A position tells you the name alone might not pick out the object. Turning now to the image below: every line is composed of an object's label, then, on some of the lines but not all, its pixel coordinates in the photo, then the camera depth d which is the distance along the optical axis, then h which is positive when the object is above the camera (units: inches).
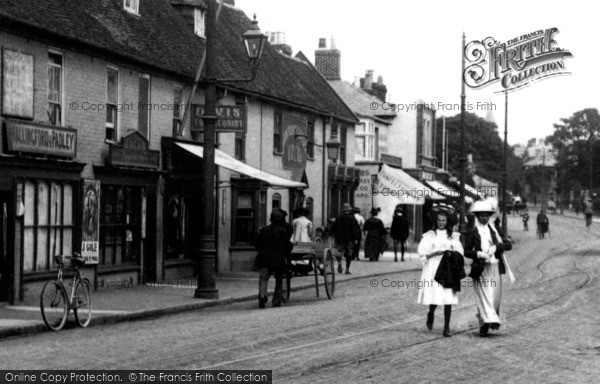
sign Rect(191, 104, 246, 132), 898.7 +84.8
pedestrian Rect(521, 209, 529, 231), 2962.6 +2.3
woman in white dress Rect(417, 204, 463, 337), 583.5 -20.1
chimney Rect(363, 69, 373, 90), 2543.1 +337.3
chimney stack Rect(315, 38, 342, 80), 2154.3 +324.6
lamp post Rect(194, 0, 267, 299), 821.2 +27.0
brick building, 782.5 +66.5
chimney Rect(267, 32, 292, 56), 1824.6 +306.2
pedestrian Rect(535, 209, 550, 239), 2460.6 -4.6
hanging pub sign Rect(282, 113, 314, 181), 1416.1 +102.4
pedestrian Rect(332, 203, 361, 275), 1192.8 -13.7
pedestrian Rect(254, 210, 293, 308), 764.0 -22.2
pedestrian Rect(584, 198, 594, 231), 2942.9 +15.2
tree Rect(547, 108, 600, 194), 5305.1 +394.8
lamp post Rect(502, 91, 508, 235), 2162.9 +150.7
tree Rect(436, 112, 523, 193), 4328.2 +327.2
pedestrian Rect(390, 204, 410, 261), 1459.2 -13.0
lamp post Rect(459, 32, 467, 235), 1598.2 +90.0
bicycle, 605.6 -48.4
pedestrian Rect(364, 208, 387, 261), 1438.2 -21.6
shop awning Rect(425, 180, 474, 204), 2304.4 +71.2
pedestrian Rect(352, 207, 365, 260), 1383.6 -3.1
